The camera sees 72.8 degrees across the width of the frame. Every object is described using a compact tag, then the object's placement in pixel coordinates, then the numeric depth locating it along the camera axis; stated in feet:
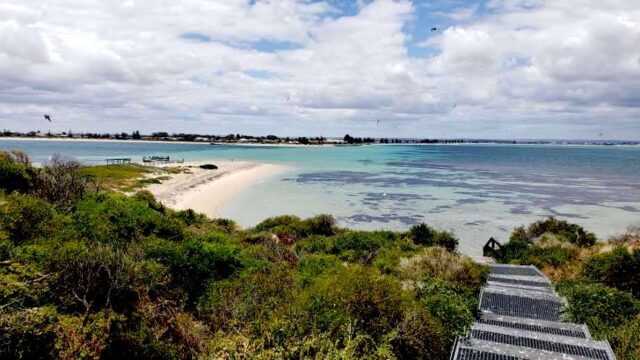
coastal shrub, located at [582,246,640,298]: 52.29
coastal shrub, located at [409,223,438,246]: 83.66
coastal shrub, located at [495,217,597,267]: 70.27
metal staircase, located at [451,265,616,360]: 27.58
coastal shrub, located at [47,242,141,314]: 29.25
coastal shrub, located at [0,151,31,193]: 63.10
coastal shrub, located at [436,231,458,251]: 83.86
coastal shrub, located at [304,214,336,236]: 92.14
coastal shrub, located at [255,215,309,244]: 84.25
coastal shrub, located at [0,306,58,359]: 22.70
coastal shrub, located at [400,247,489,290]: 47.55
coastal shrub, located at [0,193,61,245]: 40.19
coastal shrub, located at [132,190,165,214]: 90.78
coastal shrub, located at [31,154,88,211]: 65.21
